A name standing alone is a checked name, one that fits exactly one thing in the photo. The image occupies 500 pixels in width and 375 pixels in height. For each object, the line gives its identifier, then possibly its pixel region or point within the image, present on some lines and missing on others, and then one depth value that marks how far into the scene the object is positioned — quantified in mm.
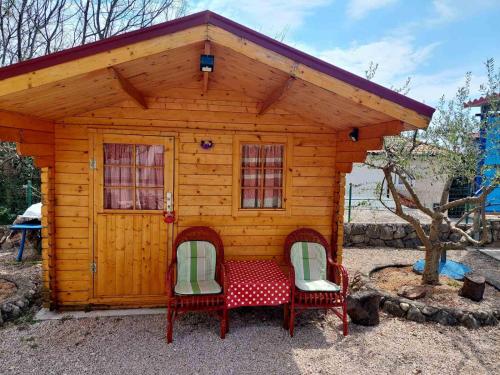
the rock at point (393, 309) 4266
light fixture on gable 3160
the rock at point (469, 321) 4035
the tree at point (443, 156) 4902
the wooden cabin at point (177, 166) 3793
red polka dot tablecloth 3676
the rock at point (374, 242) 8227
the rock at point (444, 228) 8203
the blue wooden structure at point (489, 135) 5157
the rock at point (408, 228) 8234
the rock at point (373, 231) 8211
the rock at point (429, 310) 4148
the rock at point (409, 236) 8273
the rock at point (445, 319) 4086
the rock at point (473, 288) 4414
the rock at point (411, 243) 8250
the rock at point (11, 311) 3935
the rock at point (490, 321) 4105
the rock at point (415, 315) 4152
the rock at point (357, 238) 8180
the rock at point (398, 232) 8250
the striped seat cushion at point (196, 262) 4184
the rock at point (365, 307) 4051
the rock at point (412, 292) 4473
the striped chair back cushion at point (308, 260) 4355
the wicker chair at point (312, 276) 3834
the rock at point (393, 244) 8242
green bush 8453
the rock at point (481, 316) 4105
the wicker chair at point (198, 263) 3861
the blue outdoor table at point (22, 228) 6086
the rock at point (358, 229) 8172
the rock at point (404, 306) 4243
